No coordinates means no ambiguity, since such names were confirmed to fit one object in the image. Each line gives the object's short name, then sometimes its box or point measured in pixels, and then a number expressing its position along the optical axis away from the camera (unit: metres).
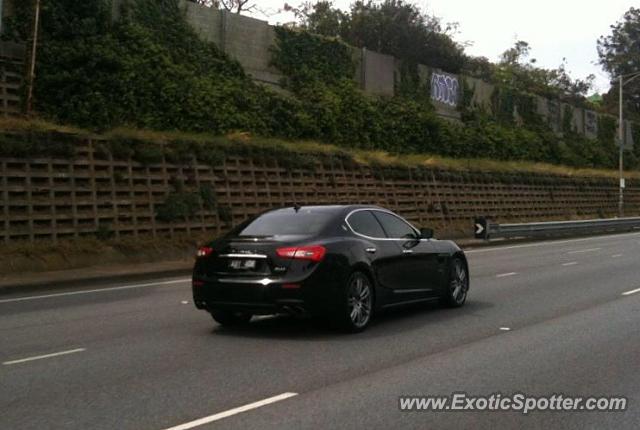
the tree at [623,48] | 87.62
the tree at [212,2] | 42.56
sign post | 29.20
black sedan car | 8.87
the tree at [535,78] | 65.20
